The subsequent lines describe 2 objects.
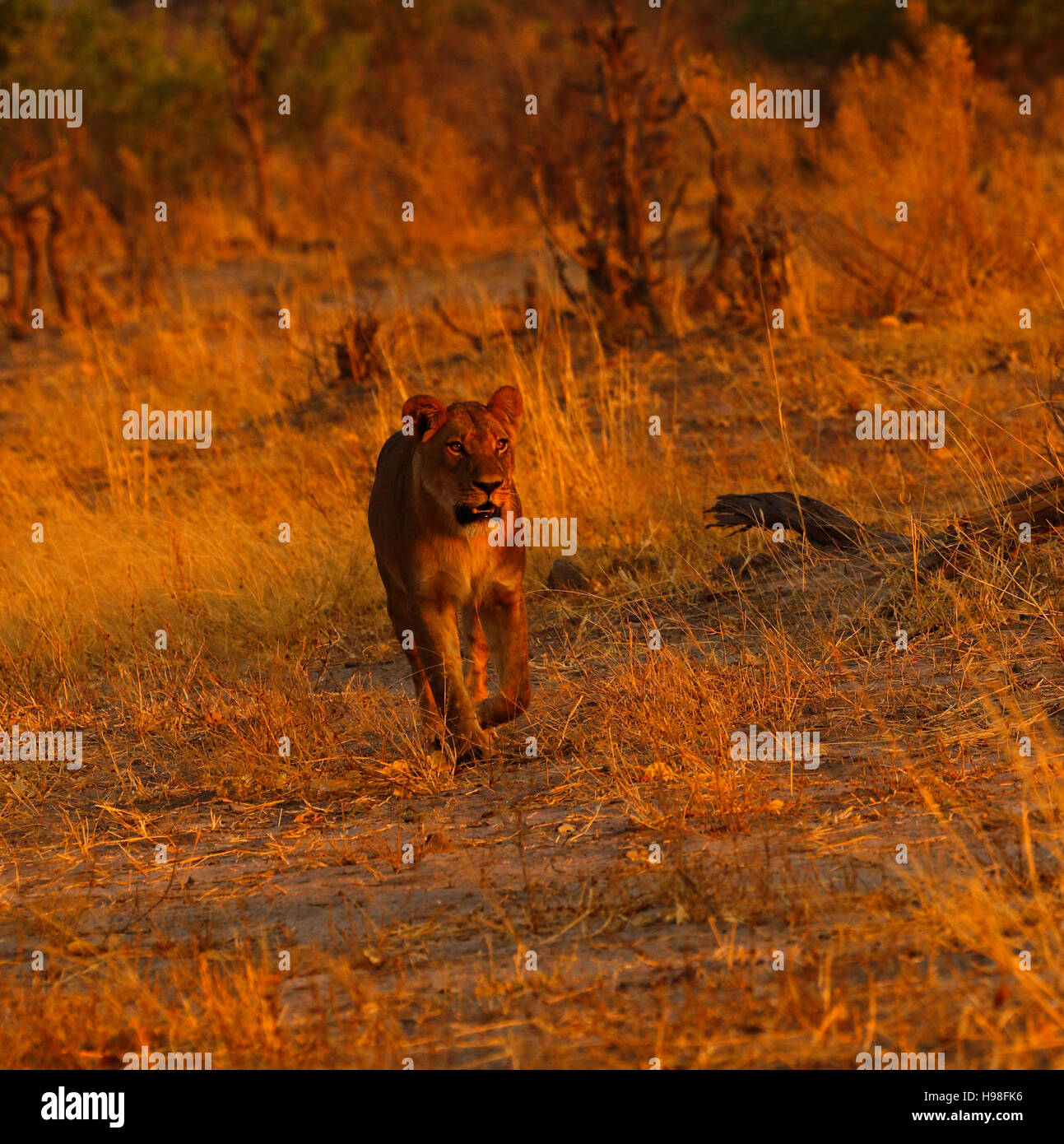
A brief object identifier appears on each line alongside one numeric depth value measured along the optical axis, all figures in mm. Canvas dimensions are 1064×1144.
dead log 12375
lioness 9891
